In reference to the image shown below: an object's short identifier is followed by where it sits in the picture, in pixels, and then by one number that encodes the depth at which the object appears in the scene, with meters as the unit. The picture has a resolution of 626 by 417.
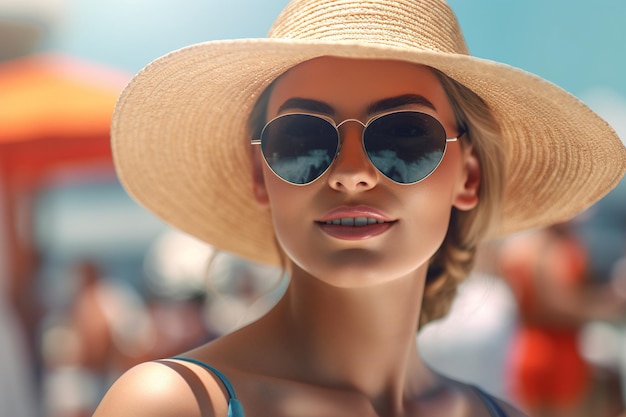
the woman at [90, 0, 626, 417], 1.72
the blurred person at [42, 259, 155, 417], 5.76
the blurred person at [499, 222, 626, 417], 5.24
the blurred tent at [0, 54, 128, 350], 5.63
